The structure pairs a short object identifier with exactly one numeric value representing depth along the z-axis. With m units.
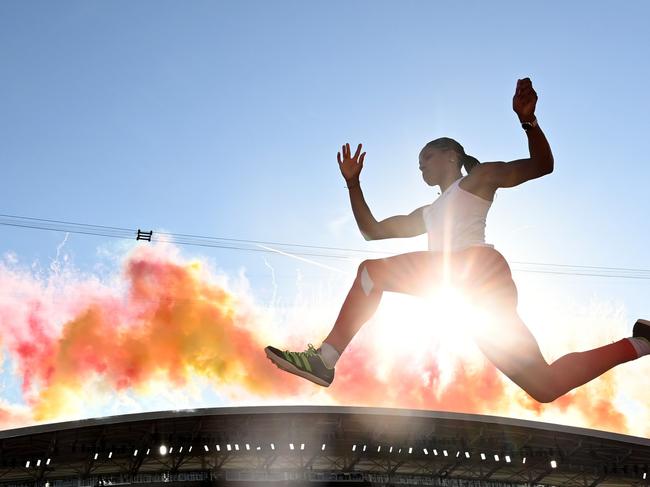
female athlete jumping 3.56
